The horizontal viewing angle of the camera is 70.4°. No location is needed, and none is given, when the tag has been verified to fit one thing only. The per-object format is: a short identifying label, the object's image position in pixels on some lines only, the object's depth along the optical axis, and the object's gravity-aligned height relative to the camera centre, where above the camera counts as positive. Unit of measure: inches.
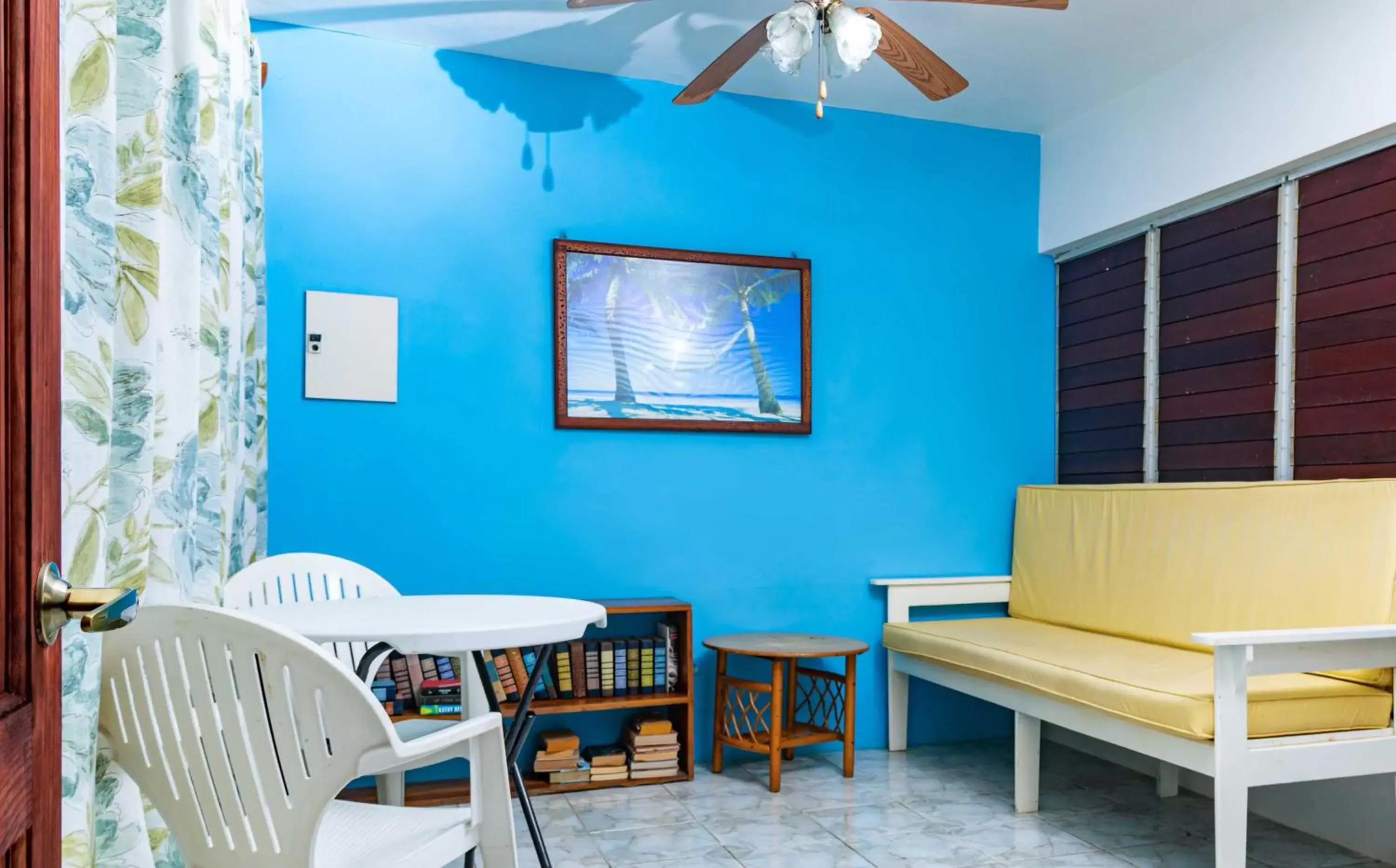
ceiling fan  103.2 +41.8
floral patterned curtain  42.6 +5.4
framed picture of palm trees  148.5 +12.2
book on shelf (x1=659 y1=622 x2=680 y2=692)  142.6 -34.8
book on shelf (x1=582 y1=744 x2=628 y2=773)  138.4 -47.9
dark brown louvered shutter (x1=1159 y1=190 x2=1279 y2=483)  132.8 +11.4
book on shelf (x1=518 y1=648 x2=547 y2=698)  136.3 -34.4
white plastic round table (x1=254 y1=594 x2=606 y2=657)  72.6 -16.8
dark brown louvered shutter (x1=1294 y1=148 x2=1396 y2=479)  116.3 +12.4
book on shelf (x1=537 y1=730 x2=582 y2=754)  137.3 -45.3
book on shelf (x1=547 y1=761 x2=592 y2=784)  136.9 -49.9
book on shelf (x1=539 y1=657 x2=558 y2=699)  137.0 -37.0
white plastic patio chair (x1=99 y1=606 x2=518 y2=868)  57.2 -18.6
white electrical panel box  136.3 +9.6
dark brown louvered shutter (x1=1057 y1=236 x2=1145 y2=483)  156.7 +9.3
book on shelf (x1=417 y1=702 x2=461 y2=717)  129.0 -38.4
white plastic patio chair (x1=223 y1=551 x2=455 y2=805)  101.0 -18.8
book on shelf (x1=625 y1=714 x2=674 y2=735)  140.9 -44.2
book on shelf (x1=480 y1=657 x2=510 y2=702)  132.5 -35.9
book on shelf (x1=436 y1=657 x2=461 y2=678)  131.8 -33.7
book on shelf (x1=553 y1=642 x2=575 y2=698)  136.6 -34.6
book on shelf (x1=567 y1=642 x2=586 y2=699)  137.8 -35.1
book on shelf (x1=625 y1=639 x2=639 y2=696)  140.5 -35.6
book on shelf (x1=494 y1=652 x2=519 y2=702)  134.2 -35.2
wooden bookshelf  131.7 -39.6
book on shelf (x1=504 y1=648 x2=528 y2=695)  135.0 -34.3
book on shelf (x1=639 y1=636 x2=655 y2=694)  141.2 -35.7
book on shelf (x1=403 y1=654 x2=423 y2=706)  130.1 -34.3
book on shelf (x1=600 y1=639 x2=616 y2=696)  138.9 -35.6
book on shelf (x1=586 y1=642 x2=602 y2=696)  138.3 -35.6
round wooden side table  137.3 -42.3
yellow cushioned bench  103.5 -22.7
